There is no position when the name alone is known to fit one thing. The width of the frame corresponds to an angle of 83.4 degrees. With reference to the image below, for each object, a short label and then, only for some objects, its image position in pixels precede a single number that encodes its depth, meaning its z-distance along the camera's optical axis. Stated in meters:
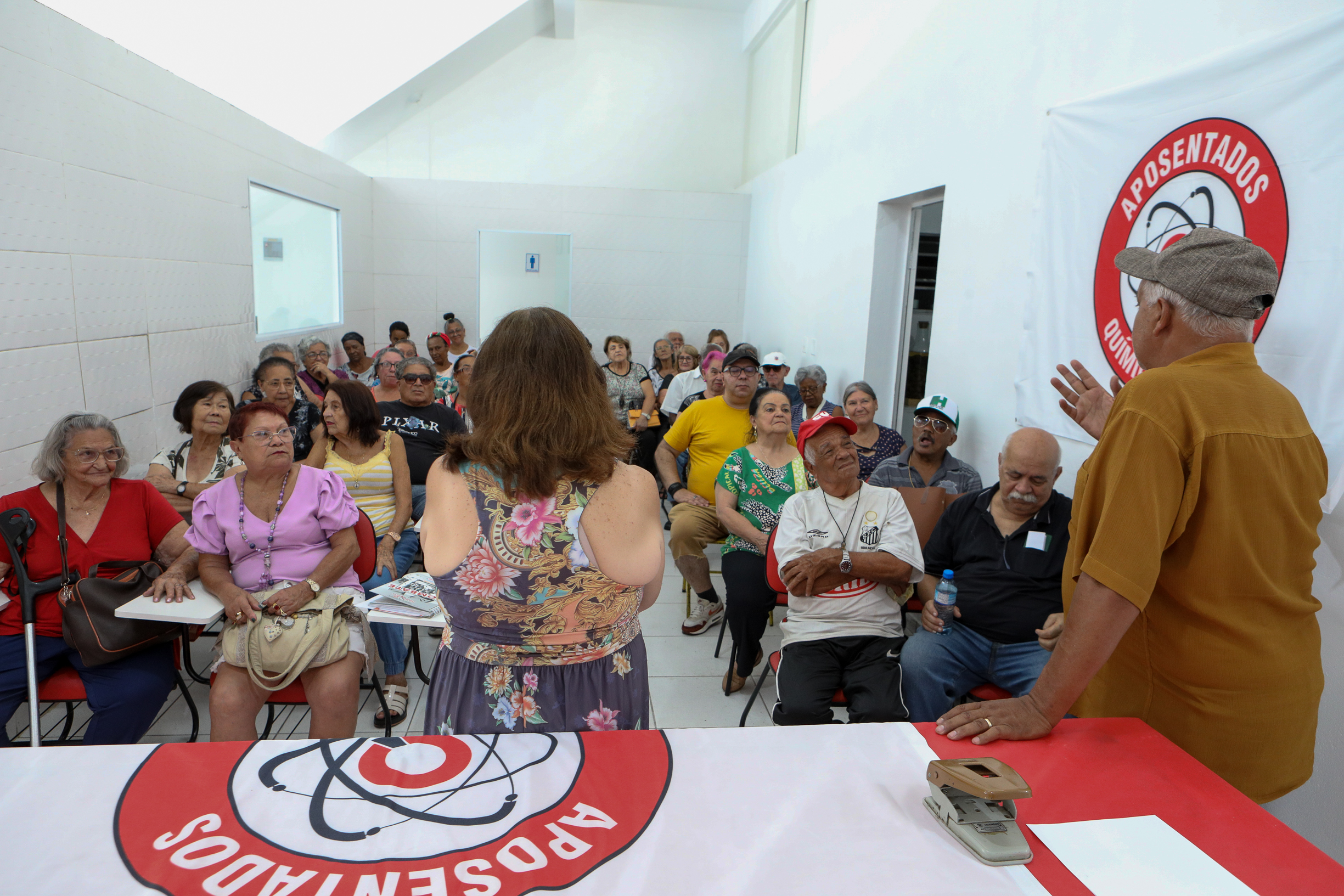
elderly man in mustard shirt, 1.27
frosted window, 6.07
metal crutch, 2.35
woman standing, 1.44
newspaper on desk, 2.39
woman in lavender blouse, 2.45
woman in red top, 2.45
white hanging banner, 1.99
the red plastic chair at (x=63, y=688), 2.45
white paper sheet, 1.00
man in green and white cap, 3.71
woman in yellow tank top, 3.46
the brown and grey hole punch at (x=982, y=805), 1.04
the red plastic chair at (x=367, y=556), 2.71
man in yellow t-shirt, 4.00
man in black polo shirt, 2.53
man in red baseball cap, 2.49
